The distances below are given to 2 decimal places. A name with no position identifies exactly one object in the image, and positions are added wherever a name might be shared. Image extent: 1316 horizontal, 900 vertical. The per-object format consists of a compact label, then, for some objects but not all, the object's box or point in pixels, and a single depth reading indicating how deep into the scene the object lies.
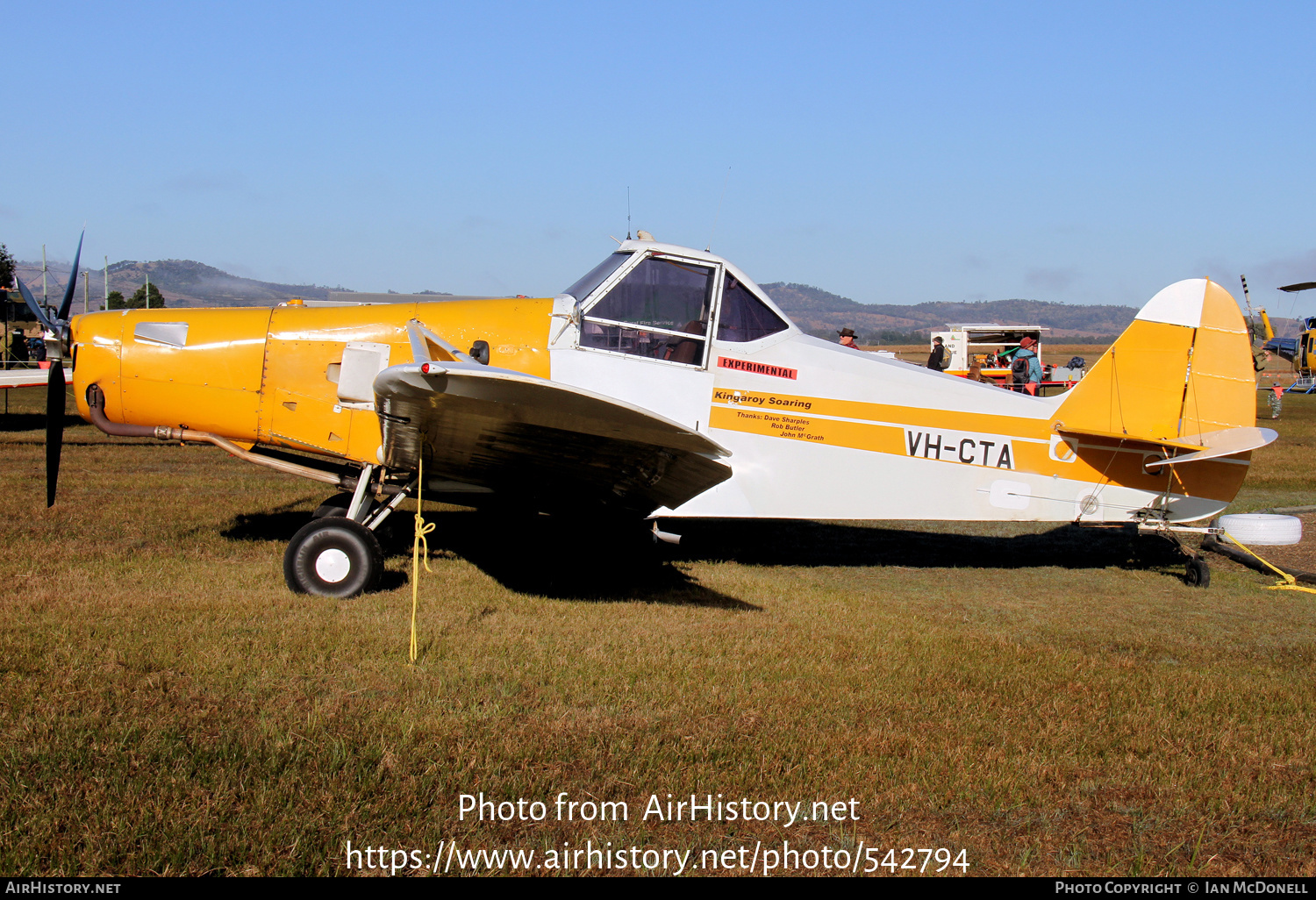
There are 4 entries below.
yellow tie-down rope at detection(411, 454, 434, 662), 5.18
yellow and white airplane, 6.25
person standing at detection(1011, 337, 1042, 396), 17.61
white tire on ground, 8.93
